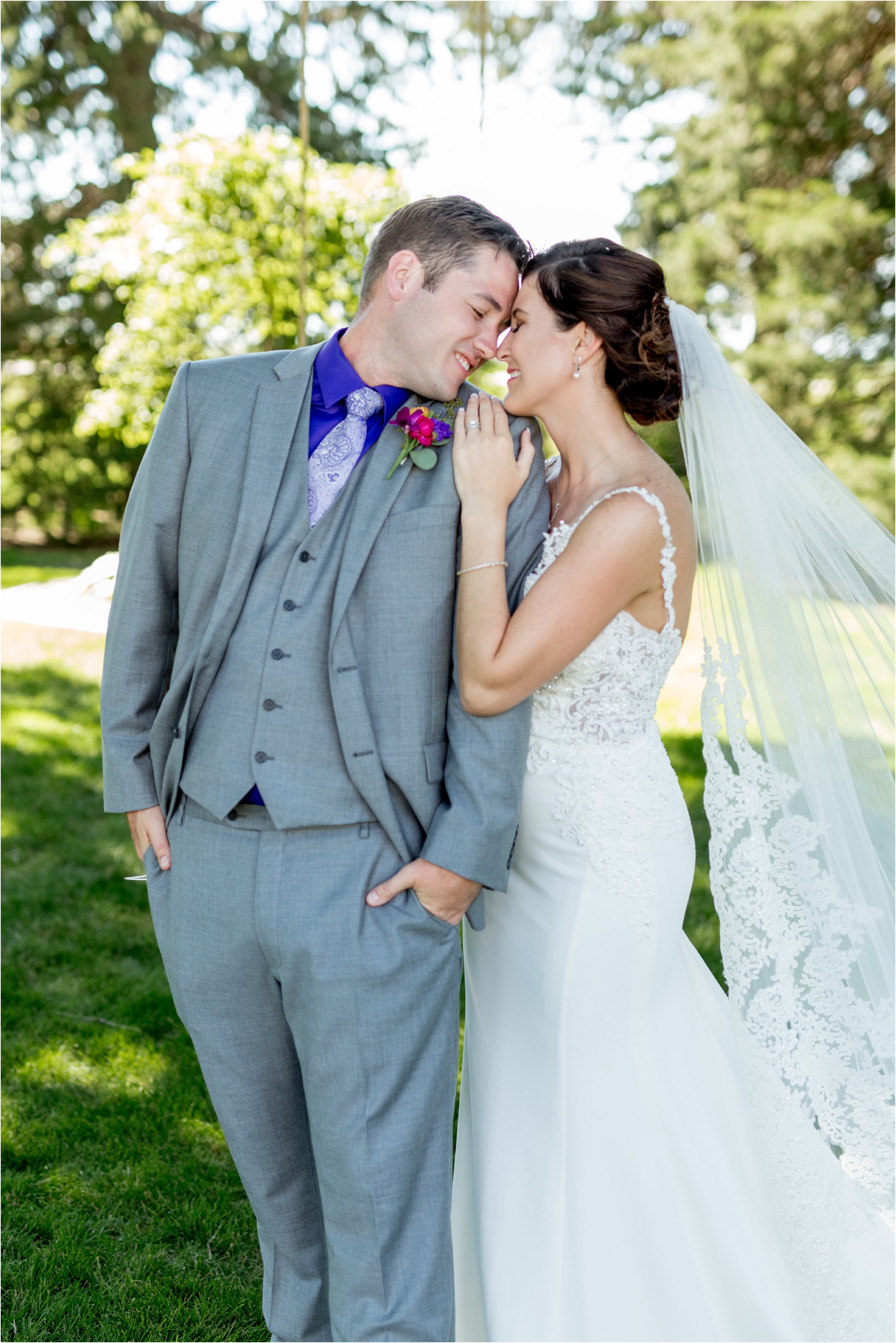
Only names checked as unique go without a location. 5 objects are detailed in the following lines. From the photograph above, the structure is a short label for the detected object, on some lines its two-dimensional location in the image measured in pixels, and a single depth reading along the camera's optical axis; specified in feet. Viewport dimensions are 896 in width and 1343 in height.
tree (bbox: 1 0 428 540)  53.52
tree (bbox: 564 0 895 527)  50.60
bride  7.52
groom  6.40
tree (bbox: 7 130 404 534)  37.09
